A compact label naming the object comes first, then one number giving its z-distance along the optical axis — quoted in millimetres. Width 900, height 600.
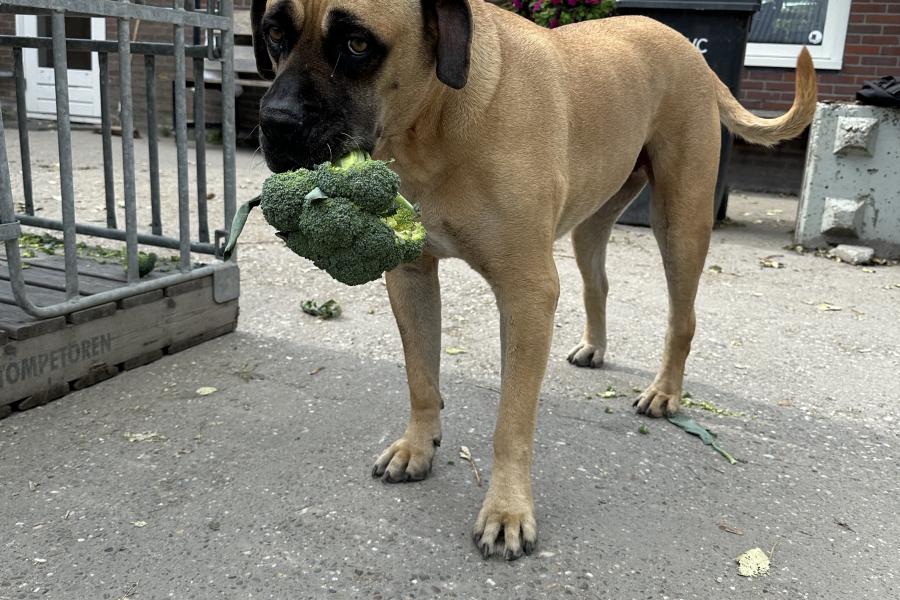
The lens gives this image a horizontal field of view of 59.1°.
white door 13414
